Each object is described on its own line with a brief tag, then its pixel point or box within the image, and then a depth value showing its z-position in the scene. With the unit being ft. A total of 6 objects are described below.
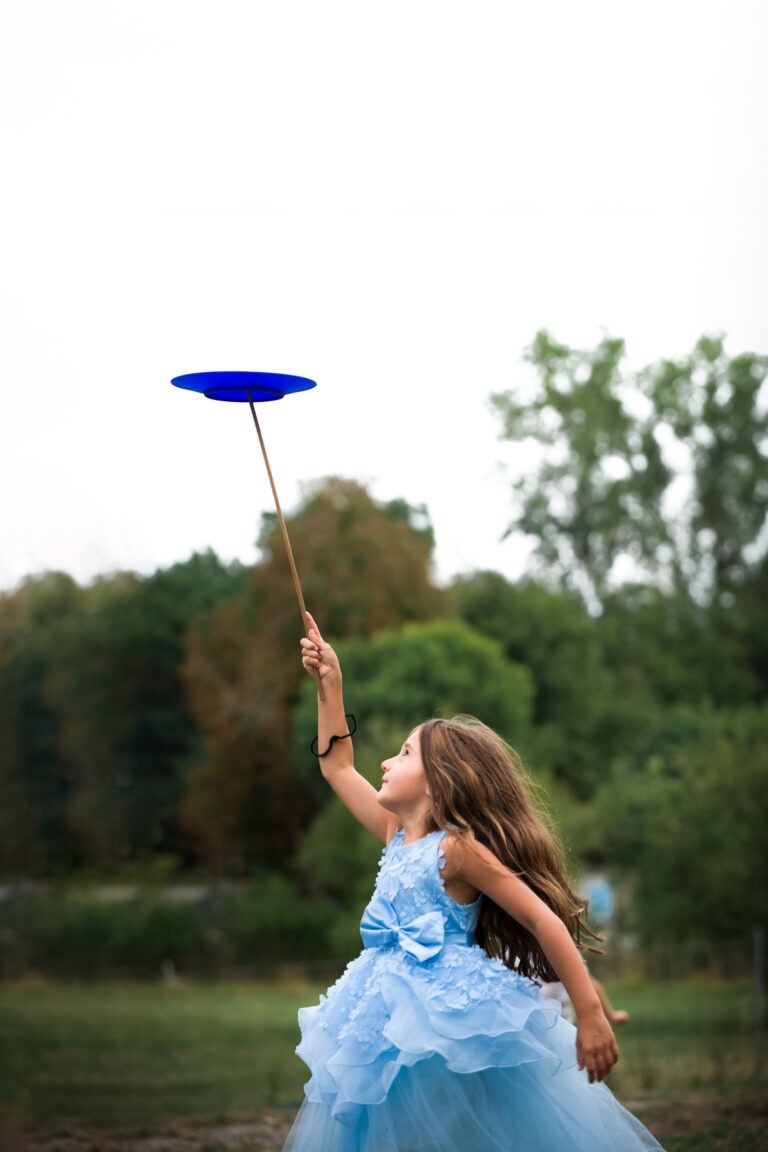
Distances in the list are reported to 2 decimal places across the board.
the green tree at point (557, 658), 98.89
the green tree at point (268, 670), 84.79
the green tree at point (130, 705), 71.15
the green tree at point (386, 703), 76.54
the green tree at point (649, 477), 110.83
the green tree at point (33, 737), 60.54
